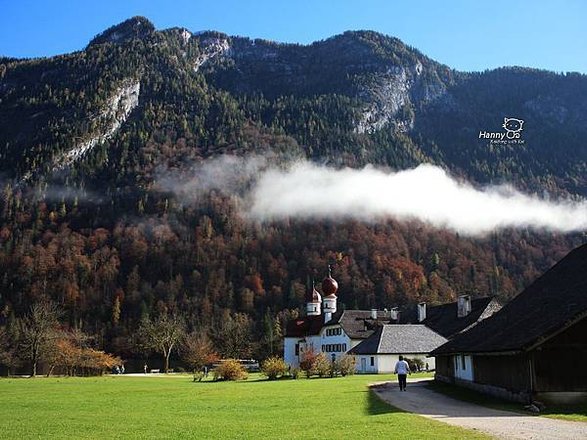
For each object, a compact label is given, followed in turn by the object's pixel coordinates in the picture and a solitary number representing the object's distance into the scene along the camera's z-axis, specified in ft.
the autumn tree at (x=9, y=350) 290.95
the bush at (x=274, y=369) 197.26
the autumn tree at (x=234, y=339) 364.38
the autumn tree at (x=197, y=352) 309.63
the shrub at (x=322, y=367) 199.00
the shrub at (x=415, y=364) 220.53
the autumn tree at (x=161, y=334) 306.14
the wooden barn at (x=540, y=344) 82.74
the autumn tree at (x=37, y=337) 270.87
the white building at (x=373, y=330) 227.81
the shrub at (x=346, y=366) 204.23
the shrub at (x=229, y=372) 202.18
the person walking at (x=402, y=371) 113.91
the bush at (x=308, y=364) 200.75
